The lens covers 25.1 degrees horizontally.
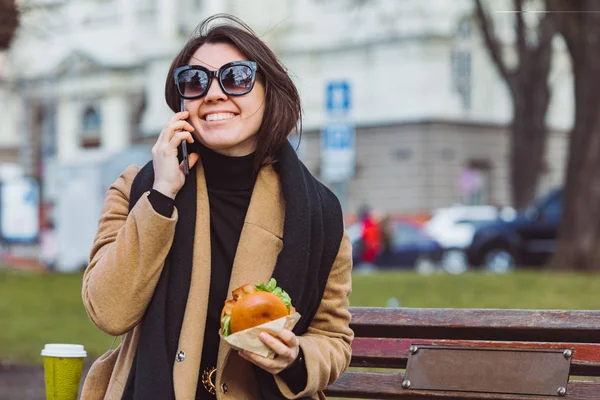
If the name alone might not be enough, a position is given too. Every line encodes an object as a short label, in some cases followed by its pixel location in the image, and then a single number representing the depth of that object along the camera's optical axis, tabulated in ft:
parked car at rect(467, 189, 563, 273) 83.15
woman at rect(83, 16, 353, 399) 11.69
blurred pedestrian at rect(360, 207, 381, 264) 83.25
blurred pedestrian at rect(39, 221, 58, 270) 116.67
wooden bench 13.44
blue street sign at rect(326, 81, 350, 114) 57.41
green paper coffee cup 12.92
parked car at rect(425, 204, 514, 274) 97.55
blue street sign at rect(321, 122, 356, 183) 56.70
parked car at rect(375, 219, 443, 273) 98.89
